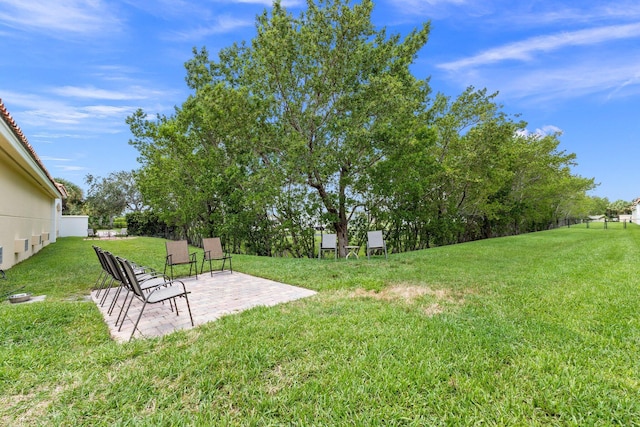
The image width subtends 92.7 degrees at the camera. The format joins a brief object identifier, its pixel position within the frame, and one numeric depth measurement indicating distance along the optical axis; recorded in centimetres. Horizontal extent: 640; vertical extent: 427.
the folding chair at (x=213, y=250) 717
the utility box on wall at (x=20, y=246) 842
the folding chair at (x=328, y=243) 928
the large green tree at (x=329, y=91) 990
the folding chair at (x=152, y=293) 315
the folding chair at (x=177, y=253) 655
